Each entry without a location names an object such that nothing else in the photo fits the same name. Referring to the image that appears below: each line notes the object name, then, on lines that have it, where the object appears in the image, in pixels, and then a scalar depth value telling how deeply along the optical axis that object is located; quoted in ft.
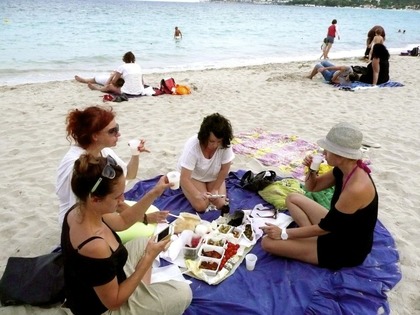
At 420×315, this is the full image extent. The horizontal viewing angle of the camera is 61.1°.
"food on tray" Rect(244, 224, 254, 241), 12.03
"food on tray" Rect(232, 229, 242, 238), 11.90
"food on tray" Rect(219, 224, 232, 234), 12.09
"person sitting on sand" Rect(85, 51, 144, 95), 28.37
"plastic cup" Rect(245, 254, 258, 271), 10.75
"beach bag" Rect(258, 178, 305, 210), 13.77
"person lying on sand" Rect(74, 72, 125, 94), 29.45
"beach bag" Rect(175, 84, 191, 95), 29.85
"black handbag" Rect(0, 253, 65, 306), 9.15
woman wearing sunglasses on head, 6.43
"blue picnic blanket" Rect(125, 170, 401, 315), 9.55
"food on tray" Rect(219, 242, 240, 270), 10.83
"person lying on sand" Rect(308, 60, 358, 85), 33.45
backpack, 53.88
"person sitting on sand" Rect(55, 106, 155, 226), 9.81
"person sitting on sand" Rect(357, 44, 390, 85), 32.01
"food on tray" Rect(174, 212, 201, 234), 12.09
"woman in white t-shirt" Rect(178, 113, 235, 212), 12.66
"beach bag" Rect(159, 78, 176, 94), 29.76
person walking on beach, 55.26
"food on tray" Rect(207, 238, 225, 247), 11.43
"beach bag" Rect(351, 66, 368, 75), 33.70
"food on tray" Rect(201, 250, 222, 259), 10.92
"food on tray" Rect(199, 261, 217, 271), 10.53
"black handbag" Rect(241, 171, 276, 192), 14.69
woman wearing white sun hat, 9.64
